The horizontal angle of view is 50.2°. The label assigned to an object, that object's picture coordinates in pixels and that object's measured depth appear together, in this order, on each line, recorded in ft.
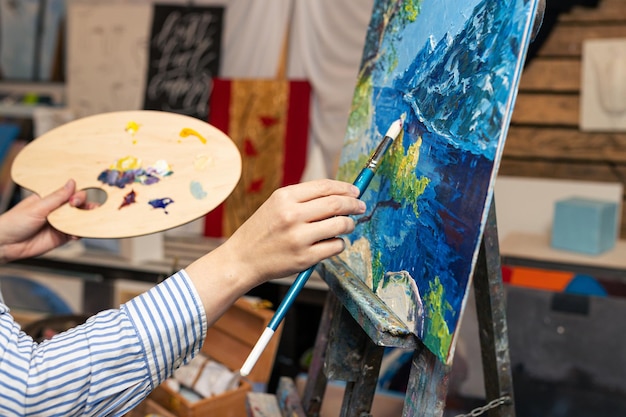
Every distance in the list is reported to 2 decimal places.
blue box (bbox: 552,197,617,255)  7.85
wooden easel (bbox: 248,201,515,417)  3.14
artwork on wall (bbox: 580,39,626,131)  8.79
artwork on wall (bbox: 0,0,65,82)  12.14
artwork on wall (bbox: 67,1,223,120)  10.59
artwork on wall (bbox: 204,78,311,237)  9.75
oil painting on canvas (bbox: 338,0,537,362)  2.74
